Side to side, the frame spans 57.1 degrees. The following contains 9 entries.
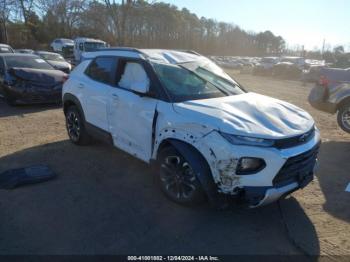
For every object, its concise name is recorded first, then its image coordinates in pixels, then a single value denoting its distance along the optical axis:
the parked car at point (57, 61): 14.38
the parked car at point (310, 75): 22.54
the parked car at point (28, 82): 9.04
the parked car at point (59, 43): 36.72
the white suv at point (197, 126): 3.11
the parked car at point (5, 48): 18.52
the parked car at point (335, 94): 6.84
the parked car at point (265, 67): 30.55
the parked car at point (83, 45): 25.67
